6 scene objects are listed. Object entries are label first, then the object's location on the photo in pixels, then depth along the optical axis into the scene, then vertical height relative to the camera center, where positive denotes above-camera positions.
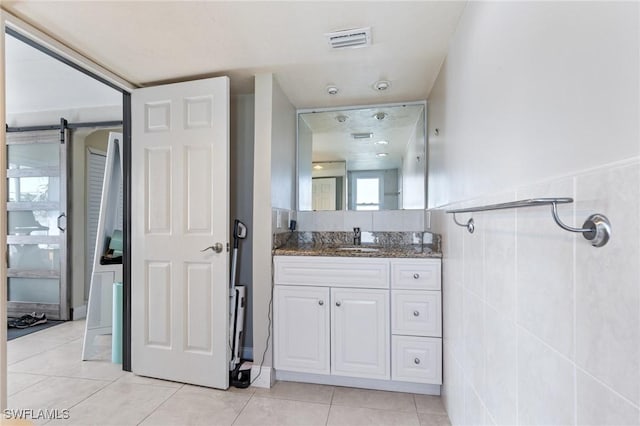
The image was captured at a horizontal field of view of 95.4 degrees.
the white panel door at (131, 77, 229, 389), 2.11 -0.15
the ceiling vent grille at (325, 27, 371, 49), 1.67 +1.03
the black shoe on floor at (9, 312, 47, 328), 3.23 -1.23
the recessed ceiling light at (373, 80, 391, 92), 2.27 +1.02
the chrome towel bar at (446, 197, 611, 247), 0.60 -0.02
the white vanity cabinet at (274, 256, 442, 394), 1.96 -0.75
